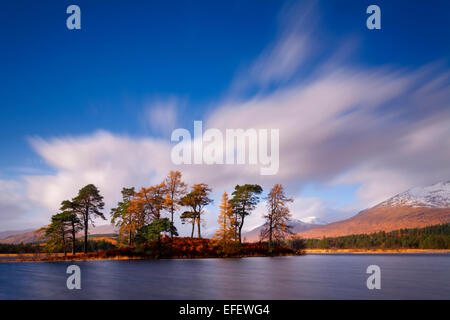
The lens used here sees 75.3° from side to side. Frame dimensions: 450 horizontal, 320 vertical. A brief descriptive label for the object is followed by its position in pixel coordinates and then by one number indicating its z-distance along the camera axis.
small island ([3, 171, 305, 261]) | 55.41
